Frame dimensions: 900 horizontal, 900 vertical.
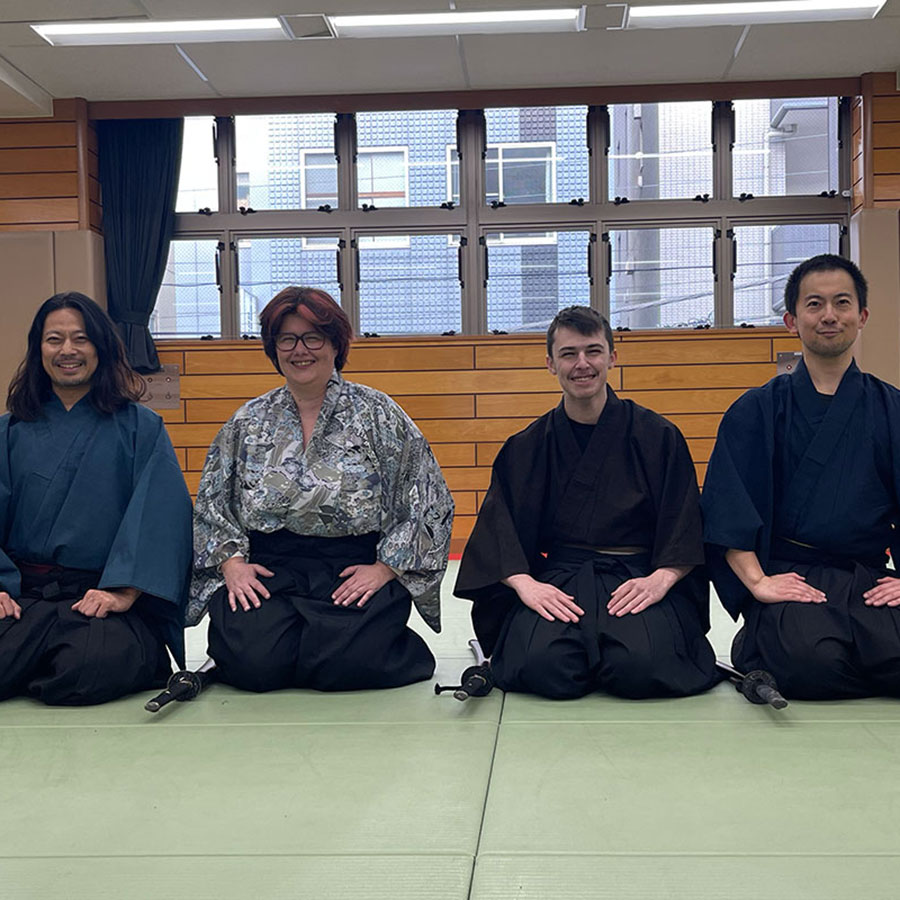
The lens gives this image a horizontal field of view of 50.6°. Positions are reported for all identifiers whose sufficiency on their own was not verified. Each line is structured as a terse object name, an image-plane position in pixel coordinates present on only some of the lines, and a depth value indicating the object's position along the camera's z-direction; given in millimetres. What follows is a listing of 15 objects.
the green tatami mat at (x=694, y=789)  1683
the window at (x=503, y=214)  7043
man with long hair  2736
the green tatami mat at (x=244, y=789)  1713
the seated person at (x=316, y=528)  2822
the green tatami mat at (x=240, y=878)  1494
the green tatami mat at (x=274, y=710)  2533
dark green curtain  6895
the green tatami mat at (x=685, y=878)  1469
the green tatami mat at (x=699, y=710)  2463
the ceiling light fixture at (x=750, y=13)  5363
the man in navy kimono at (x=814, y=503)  2629
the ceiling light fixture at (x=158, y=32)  5465
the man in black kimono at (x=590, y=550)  2703
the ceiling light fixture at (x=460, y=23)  5461
